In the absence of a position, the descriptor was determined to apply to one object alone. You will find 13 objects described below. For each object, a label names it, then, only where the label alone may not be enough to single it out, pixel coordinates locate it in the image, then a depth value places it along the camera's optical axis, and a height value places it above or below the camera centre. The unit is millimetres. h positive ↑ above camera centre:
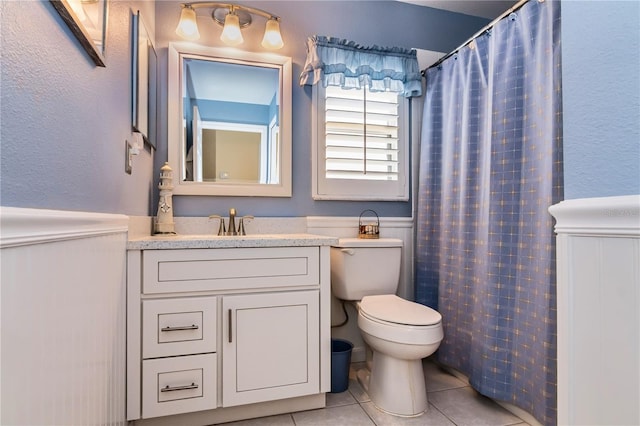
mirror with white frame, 1985 +555
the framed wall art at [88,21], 776 +490
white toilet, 1532 -478
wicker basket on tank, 2134 -92
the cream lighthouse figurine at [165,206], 1777 +48
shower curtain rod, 1549 +950
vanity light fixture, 1913 +1108
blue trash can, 1798 -803
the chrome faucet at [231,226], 1950 -60
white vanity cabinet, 1386 -476
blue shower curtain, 1384 +46
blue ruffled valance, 2080 +931
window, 2191 +465
